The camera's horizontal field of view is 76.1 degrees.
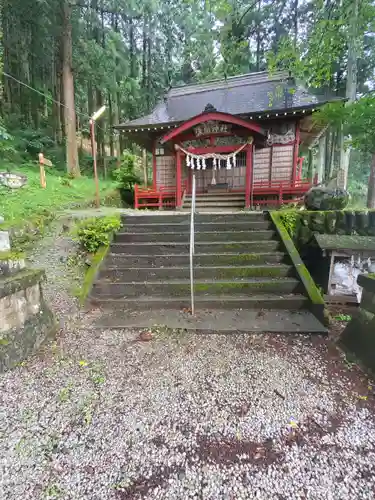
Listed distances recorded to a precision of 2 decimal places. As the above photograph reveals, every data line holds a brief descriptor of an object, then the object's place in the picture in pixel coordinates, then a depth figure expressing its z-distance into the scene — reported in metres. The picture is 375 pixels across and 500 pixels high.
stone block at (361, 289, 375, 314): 2.11
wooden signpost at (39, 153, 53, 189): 7.11
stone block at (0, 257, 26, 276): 2.13
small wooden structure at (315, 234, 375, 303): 3.46
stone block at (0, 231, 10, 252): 2.31
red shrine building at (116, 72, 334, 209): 7.92
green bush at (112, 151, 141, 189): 11.26
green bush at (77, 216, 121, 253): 3.89
